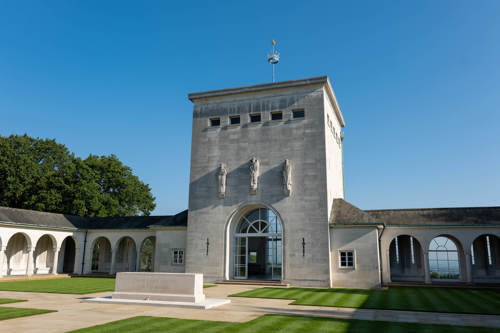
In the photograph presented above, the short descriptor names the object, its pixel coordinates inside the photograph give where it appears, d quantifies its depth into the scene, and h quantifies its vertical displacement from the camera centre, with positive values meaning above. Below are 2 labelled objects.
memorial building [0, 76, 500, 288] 25.33 +1.93
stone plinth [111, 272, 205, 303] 15.10 -1.66
